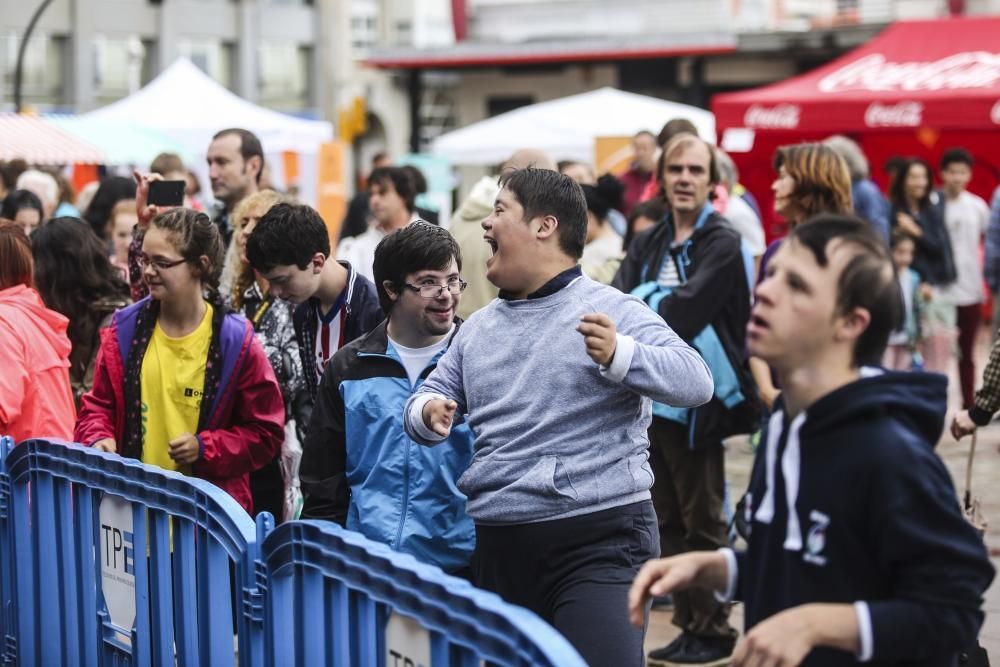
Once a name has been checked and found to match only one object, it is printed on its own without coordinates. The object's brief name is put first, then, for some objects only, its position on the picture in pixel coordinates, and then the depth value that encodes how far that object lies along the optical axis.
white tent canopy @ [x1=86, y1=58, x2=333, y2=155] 17.89
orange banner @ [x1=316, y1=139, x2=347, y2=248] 19.12
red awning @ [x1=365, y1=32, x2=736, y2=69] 34.06
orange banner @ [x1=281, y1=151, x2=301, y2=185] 19.65
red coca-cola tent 15.20
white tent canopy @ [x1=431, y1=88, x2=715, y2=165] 16.52
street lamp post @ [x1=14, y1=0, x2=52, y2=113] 20.11
